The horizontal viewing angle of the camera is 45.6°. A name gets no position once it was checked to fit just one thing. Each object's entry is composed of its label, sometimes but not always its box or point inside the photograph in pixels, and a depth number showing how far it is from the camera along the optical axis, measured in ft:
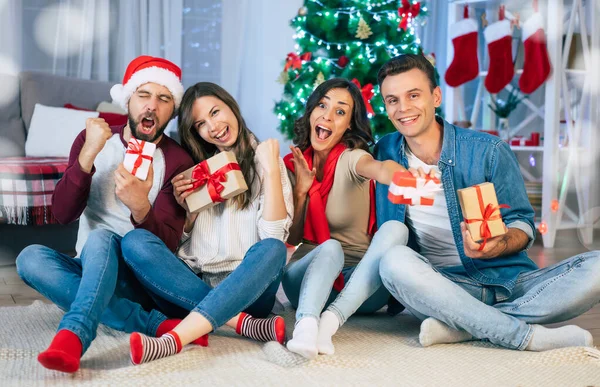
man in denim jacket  5.96
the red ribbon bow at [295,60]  12.75
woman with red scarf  6.85
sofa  10.57
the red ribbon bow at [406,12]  12.54
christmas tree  12.46
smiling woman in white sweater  5.74
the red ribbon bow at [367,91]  12.17
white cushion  12.70
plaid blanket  10.34
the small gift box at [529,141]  13.83
